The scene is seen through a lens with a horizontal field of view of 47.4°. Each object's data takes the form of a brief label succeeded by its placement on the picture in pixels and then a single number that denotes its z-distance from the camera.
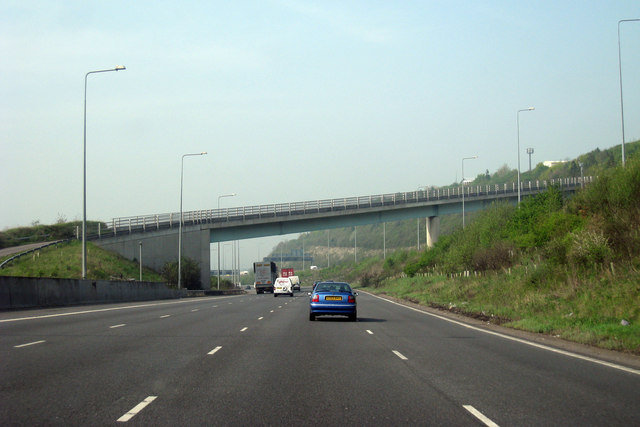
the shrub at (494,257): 47.88
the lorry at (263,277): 93.81
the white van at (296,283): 109.82
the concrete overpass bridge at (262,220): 76.06
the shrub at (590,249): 29.11
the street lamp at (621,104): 39.50
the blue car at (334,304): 27.92
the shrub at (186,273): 76.62
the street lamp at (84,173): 41.80
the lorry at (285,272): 115.41
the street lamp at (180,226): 67.39
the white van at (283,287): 71.88
